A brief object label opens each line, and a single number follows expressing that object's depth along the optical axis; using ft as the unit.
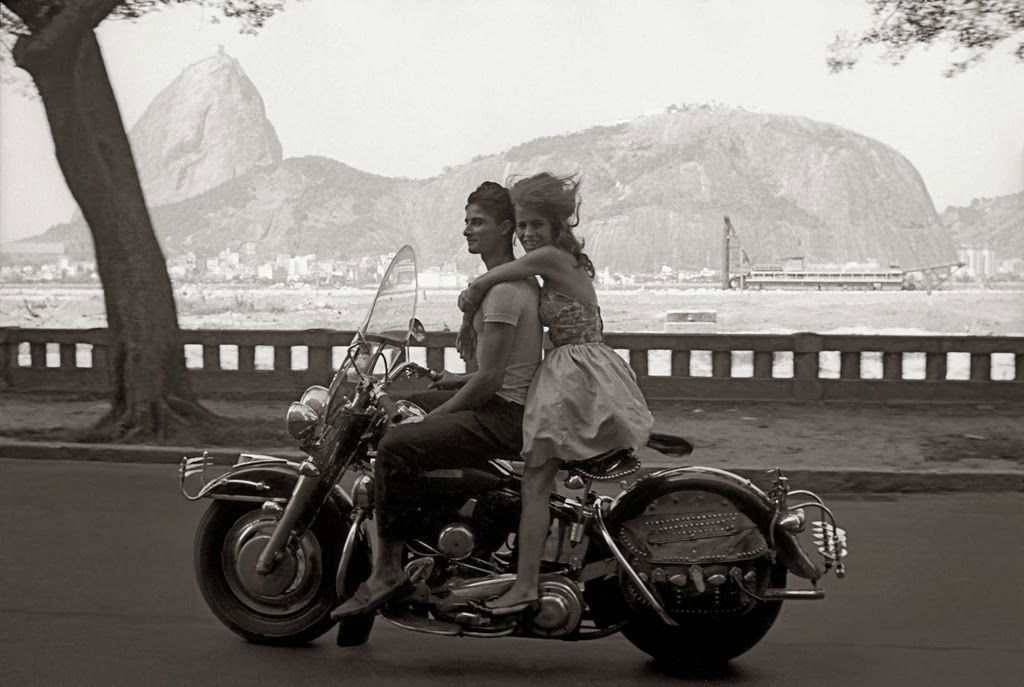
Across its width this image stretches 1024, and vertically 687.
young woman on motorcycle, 15.66
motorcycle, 15.90
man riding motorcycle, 15.81
